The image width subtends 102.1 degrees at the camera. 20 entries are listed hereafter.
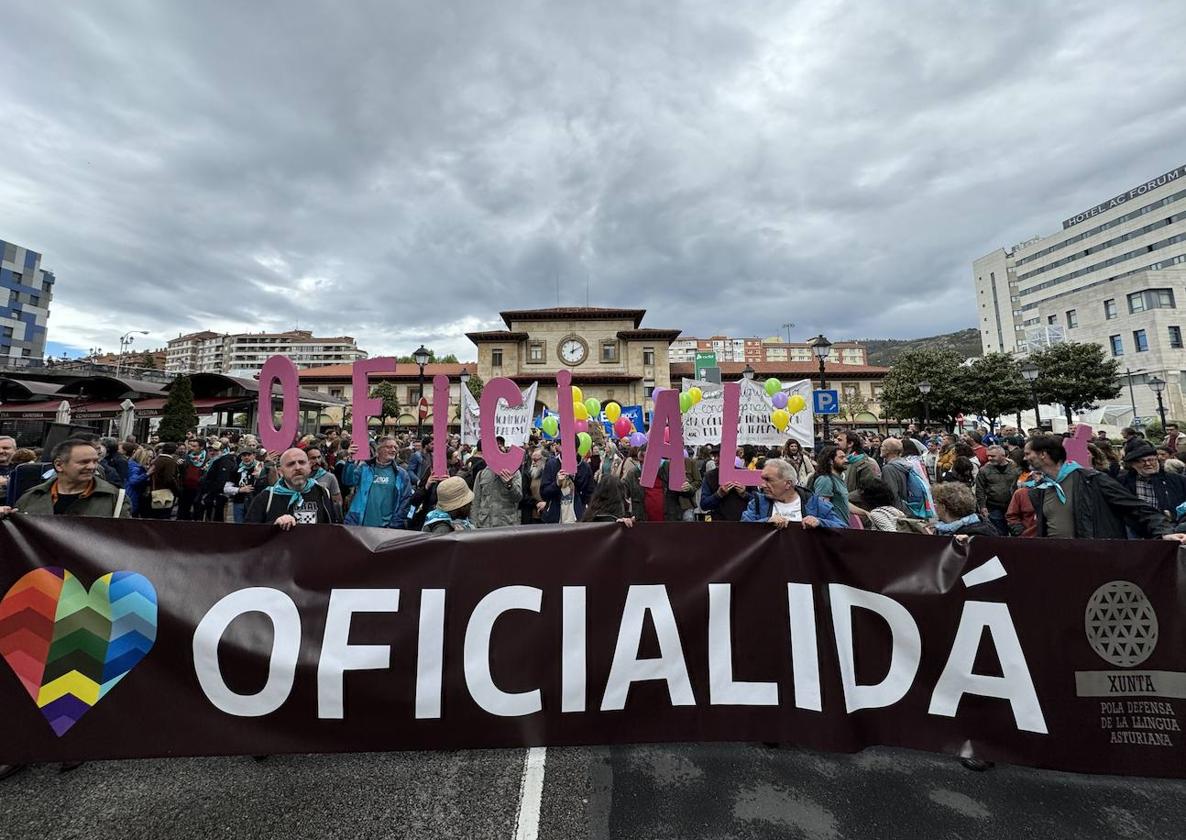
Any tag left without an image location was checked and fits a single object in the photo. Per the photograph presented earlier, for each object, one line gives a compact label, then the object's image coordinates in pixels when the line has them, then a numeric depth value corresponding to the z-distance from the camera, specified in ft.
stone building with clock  144.66
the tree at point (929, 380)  115.65
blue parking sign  39.01
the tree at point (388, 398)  143.54
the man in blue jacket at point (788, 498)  12.69
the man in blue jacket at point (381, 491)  19.06
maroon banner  8.45
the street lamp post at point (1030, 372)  60.13
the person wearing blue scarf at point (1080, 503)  12.39
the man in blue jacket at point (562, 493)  24.44
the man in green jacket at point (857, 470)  15.85
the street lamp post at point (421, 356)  55.62
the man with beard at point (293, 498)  13.00
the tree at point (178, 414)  66.44
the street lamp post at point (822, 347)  44.73
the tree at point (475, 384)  144.78
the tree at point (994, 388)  112.06
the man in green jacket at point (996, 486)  21.95
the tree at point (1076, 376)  106.83
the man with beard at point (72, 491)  11.02
